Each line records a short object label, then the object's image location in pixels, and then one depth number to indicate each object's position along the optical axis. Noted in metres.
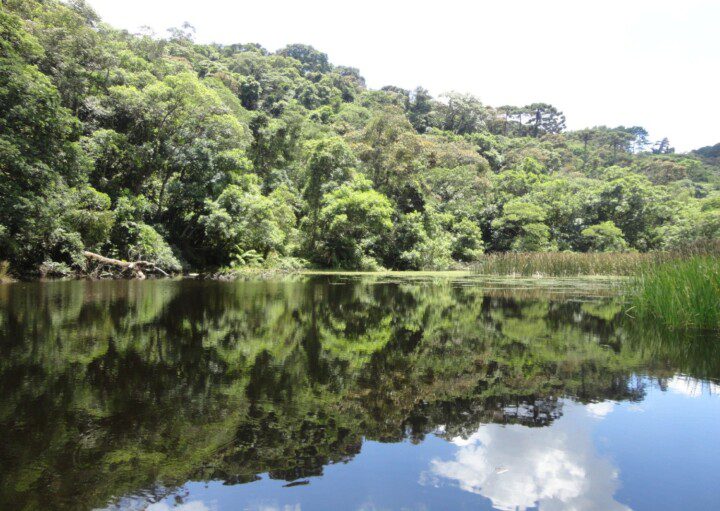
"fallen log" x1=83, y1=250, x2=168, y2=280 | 16.39
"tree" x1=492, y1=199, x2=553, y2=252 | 27.58
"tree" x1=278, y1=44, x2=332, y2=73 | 90.44
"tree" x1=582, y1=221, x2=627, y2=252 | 27.58
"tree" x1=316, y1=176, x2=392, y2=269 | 23.28
